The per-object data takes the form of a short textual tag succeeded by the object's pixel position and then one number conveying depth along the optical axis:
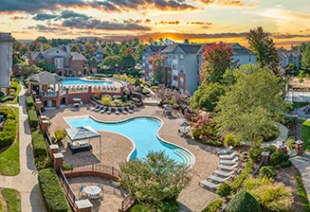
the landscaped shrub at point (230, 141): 27.20
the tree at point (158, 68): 64.12
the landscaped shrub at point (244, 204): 13.70
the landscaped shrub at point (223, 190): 17.61
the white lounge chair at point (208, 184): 19.42
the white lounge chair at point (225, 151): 25.64
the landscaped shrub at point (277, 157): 21.75
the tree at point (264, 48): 44.16
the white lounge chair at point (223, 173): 21.23
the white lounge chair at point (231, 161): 23.48
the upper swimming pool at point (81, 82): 69.19
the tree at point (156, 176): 15.26
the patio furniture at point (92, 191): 17.71
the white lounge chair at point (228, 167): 22.37
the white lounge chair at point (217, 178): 20.23
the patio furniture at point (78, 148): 25.41
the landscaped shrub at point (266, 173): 19.44
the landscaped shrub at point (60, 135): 27.20
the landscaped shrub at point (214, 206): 15.82
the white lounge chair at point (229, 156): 24.39
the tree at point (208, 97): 34.59
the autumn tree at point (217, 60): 40.75
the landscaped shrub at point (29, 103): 36.39
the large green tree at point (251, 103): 24.64
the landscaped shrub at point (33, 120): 29.06
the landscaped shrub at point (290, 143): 25.85
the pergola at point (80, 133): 24.59
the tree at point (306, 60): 85.16
